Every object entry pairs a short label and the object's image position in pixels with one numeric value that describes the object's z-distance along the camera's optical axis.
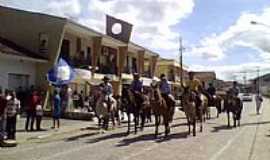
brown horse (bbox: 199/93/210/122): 20.81
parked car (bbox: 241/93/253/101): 71.74
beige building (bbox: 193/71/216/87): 73.29
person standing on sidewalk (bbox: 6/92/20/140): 13.91
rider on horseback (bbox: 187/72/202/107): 16.92
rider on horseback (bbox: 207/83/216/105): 23.93
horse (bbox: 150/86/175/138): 15.32
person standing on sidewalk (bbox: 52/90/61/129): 18.21
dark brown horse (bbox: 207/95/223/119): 24.24
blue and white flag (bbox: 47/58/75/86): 19.69
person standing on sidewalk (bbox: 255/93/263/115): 32.83
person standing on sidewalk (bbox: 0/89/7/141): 13.41
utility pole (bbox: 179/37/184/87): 57.57
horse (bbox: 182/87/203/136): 16.17
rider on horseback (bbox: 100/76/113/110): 16.41
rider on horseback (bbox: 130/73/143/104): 15.90
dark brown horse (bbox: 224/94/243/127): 20.05
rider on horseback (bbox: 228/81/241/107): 20.20
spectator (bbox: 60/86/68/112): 20.67
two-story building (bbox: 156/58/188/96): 61.41
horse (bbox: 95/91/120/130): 16.78
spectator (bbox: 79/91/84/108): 27.52
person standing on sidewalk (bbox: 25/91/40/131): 17.30
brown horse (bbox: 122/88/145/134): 15.80
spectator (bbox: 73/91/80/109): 27.68
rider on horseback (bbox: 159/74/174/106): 15.94
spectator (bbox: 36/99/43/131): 17.25
